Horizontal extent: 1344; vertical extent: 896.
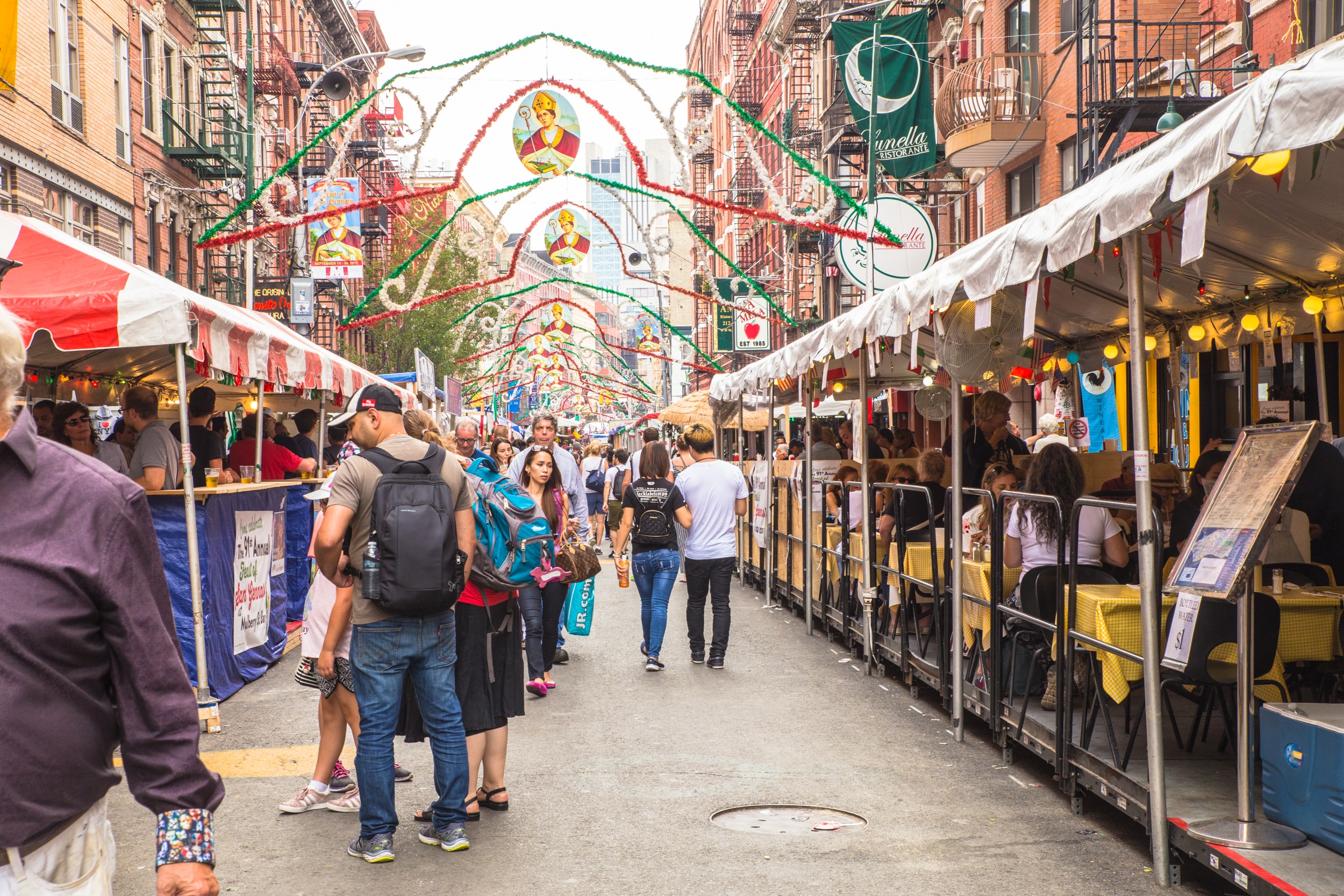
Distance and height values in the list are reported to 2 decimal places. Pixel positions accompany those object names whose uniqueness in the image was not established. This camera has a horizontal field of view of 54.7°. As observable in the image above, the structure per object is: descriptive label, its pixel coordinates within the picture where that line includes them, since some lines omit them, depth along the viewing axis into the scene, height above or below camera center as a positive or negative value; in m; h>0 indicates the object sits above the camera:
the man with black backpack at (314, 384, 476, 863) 5.45 -0.50
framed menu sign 4.74 -0.23
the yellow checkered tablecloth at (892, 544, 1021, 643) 8.06 -0.87
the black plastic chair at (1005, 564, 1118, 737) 7.00 -0.79
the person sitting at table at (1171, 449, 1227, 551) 7.70 -0.28
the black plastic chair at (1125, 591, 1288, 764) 5.95 -0.89
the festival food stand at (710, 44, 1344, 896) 4.59 +0.79
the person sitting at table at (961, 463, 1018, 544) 8.59 -0.43
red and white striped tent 8.09 +1.01
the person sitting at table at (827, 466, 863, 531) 12.00 -0.43
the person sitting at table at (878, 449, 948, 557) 10.25 -0.45
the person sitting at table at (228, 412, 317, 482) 12.69 +0.05
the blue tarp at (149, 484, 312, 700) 9.13 -0.89
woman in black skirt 6.30 -1.11
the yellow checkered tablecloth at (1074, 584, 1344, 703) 6.21 -0.88
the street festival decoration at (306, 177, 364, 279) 24.58 +4.09
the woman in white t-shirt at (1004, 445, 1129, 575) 7.40 -0.42
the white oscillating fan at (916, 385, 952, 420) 15.83 +0.62
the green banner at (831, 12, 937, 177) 18.19 +5.19
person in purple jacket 2.33 -0.40
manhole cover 6.27 -1.80
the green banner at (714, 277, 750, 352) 40.59 +4.13
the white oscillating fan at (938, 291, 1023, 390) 9.09 +0.82
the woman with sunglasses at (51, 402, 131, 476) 10.27 +0.31
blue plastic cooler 4.93 -1.26
